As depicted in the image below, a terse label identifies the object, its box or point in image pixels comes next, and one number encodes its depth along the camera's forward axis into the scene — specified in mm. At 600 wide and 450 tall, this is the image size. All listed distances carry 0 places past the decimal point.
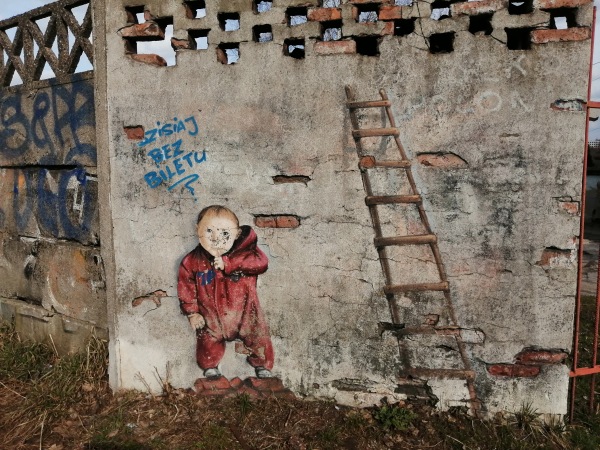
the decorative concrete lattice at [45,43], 3873
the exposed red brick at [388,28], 3017
